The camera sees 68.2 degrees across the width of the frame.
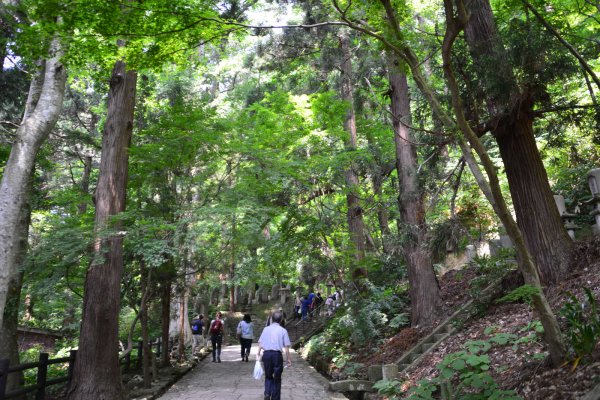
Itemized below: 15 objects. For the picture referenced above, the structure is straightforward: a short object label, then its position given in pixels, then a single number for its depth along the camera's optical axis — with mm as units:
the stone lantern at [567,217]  10211
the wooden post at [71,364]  8031
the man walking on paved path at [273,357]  6950
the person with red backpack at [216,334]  15180
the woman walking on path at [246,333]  14626
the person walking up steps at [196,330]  17562
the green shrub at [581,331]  4109
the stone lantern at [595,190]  9203
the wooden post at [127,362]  12901
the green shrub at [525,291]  4109
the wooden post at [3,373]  6004
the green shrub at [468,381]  4551
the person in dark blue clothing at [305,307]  24372
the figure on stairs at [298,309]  25728
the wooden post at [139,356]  11850
